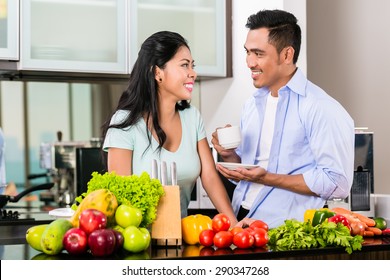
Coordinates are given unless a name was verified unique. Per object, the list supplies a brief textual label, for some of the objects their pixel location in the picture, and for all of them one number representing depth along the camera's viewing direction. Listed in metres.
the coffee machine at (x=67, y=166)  7.47
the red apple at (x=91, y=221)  3.30
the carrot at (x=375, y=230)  4.10
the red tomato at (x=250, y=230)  3.64
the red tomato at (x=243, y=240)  3.57
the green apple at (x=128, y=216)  3.42
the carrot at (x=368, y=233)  4.08
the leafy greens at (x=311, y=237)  3.61
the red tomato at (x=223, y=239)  3.60
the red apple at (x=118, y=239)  3.32
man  4.78
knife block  3.67
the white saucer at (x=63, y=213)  4.03
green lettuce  3.52
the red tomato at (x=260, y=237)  3.61
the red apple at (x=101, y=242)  3.23
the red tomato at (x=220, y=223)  3.70
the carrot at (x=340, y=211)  4.15
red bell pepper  3.86
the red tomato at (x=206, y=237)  3.65
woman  4.64
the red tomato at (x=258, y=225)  3.81
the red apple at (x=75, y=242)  3.27
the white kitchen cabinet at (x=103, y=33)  6.57
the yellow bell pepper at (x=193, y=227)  3.76
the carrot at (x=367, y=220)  4.17
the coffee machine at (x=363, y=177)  6.72
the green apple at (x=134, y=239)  3.36
